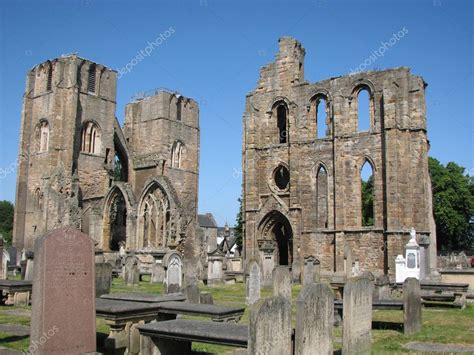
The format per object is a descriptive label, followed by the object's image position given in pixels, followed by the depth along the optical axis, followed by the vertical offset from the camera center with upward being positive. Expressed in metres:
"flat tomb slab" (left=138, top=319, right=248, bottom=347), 6.36 -1.05
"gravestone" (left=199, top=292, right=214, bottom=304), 12.74 -1.20
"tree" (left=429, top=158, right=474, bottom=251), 48.38 +4.65
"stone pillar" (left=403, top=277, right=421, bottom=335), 10.38 -1.10
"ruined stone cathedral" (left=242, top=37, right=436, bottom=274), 27.27 +4.70
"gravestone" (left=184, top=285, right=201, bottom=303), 12.62 -1.09
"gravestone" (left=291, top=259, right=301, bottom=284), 25.14 -1.08
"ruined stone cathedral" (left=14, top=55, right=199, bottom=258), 37.34 +7.65
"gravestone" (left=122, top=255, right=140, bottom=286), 22.72 -1.13
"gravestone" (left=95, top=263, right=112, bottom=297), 14.45 -0.85
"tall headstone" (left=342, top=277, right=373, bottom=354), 7.70 -0.98
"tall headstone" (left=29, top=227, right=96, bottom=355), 6.03 -0.57
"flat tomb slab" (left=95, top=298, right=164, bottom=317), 7.81 -0.92
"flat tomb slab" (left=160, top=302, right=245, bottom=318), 8.69 -1.02
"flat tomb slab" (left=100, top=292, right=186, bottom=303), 9.50 -0.92
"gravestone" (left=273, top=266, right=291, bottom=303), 13.07 -0.79
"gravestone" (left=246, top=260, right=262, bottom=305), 15.75 -1.04
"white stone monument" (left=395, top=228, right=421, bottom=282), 20.64 -0.50
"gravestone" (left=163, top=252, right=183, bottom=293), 17.19 -0.86
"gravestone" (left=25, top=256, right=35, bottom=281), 19.09 -0.83
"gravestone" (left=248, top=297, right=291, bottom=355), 5.63 -0.85
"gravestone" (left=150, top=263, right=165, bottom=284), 25.10 -1.24
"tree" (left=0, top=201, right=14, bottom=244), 80.46 +4.60
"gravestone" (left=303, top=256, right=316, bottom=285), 21.16 -0.88
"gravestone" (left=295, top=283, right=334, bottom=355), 6.31 -0.87
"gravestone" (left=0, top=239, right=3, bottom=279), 18.99 -0.76
